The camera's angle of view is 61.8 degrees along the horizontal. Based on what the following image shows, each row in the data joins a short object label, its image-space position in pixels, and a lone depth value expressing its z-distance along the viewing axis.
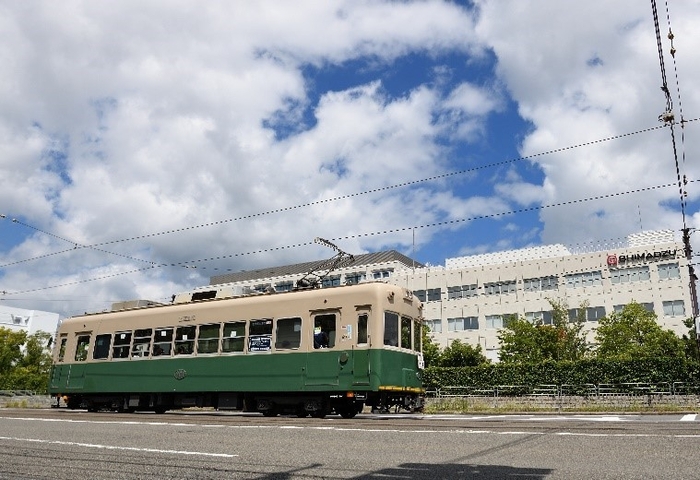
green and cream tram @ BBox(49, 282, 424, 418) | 14.29
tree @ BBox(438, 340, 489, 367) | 43.06
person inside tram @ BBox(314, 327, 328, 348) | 14.65
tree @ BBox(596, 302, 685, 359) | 41.47
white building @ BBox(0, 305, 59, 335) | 106.99
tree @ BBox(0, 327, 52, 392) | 49.62
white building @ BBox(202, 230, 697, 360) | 54.16
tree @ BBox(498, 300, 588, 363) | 40.38
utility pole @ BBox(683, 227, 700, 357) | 21.72
